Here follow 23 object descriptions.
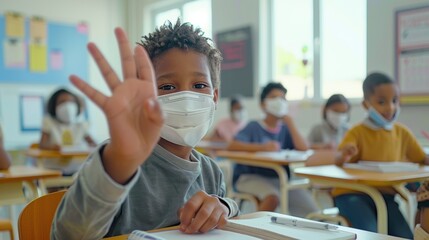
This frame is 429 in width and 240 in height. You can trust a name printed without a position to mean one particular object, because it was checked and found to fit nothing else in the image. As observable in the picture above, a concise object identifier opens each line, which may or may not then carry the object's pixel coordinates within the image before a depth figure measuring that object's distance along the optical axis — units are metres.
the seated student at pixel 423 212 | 1.20
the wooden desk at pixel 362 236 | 0.91
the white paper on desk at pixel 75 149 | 3.84
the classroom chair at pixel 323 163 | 2.32
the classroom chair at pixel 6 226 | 2.10
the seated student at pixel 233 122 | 5.41
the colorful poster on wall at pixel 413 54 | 3.97
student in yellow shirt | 2.46
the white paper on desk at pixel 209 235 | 0.85
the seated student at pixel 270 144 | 3.20
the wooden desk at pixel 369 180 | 1.95
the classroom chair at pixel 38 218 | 1.02
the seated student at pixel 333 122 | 3.96
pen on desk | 0.92
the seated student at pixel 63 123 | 4.42
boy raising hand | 0.65
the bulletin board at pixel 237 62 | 5.75
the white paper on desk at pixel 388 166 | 2.19
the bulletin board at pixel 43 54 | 6.18
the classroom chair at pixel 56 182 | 3.65
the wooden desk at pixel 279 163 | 3.02
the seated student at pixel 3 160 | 2.57
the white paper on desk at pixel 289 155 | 3.08
